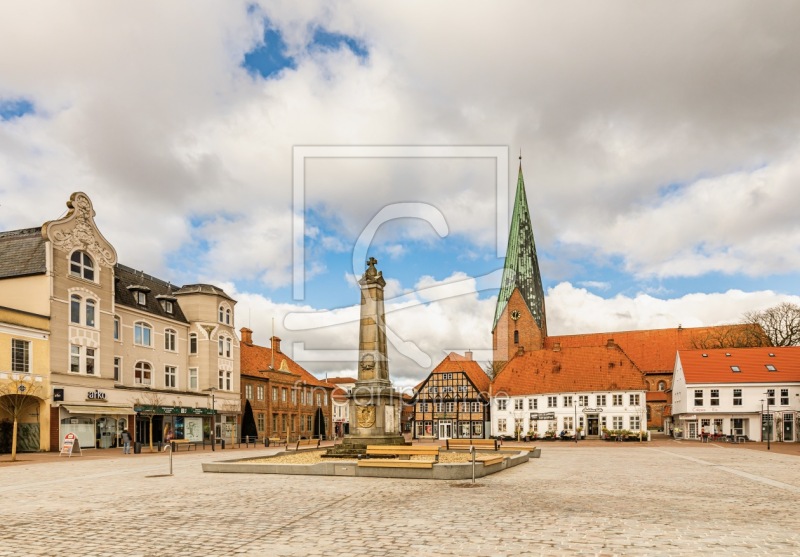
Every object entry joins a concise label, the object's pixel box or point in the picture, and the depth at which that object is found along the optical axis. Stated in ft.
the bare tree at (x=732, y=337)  244.22
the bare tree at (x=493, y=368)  284.41
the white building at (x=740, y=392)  187.32
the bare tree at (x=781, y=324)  230.48
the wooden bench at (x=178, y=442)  121.29
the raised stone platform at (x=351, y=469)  59.52
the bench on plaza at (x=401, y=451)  69.15
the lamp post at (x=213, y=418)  157.36
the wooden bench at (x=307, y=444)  111.34
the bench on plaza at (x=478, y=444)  96.31
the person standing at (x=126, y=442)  114.52
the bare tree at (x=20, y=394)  105.19
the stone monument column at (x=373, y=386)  77.97
